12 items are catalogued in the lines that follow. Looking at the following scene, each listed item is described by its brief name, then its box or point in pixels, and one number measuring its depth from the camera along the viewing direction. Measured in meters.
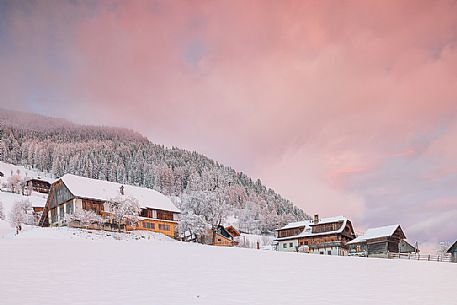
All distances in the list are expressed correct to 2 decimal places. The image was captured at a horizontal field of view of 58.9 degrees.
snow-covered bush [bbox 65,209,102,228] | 60.50
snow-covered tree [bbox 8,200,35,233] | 81.11
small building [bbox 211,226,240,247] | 90.07
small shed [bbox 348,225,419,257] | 80.44
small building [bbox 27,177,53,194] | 153.25
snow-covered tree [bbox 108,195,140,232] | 62.88
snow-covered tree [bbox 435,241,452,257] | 107.66
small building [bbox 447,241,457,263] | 72.59
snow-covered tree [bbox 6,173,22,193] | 144.25
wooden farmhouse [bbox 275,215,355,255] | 87.44
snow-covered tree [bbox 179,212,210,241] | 74.25
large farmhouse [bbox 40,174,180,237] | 66.25
